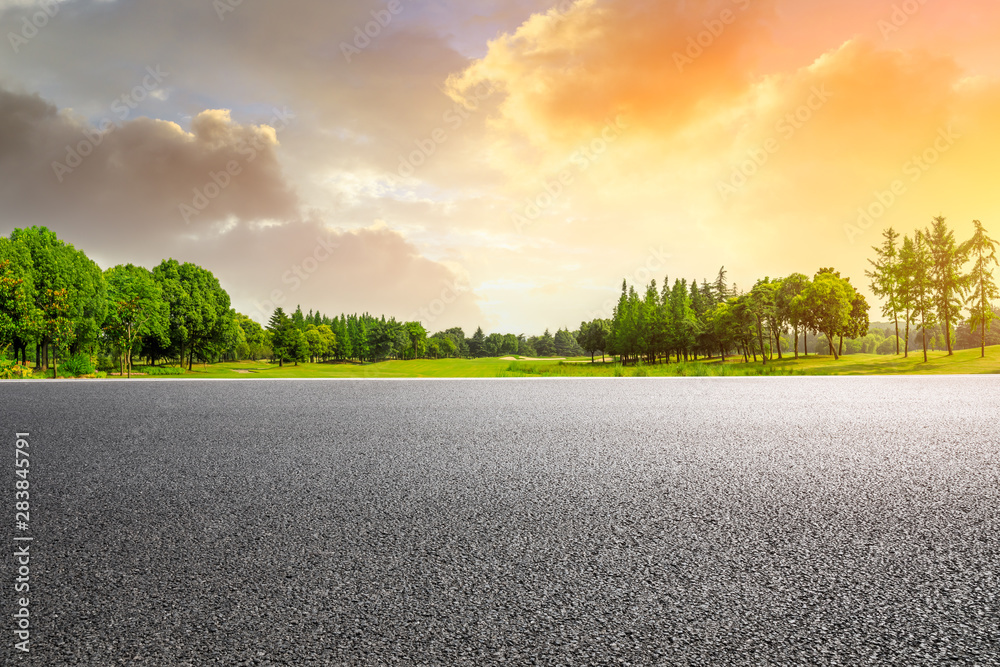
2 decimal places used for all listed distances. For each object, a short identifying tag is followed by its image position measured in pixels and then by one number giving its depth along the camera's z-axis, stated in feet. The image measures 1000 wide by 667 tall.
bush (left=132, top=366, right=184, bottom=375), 93.48
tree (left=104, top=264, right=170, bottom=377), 98.22
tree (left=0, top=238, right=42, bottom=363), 79.66
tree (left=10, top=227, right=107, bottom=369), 86.28
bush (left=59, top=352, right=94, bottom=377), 69.93
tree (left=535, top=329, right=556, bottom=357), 327.47
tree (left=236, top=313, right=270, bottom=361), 221.87
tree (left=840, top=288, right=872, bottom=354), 114.81
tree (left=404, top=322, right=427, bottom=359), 232.41
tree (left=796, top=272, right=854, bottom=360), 103.40
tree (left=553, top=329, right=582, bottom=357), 325.21
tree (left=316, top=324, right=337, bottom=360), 205.92
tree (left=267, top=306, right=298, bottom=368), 148.97
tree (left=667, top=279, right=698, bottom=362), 130.72
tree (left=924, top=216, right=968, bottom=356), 84.58
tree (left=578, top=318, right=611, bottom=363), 189.98
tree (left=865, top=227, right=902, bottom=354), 84.79
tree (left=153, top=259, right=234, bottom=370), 116.98
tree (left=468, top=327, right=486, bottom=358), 329.31
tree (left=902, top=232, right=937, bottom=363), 82.89
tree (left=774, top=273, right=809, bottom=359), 116.26
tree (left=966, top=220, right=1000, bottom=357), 86.28
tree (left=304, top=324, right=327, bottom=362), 197.57
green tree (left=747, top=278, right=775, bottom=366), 109.70
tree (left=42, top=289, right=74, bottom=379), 85.40
